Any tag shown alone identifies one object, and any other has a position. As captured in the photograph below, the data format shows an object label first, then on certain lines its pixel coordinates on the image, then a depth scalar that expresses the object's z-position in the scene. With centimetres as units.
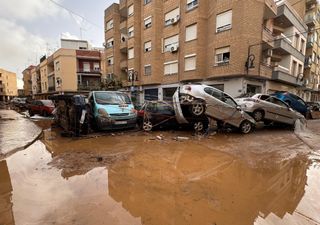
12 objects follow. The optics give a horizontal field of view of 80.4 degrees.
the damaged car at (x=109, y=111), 845
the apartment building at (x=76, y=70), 3391
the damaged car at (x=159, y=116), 948
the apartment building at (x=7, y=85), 7212
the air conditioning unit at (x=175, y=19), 1938
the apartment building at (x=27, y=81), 6800
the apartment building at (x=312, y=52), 2723
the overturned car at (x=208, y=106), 842
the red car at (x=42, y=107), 1626
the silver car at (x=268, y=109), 1000
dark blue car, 1424
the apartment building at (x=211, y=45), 1517
